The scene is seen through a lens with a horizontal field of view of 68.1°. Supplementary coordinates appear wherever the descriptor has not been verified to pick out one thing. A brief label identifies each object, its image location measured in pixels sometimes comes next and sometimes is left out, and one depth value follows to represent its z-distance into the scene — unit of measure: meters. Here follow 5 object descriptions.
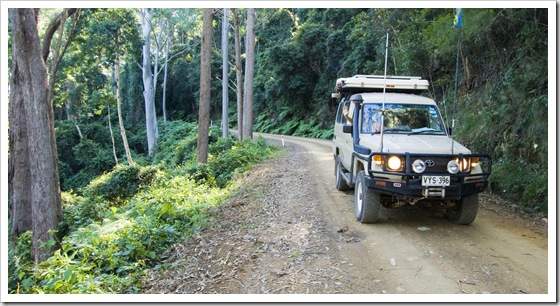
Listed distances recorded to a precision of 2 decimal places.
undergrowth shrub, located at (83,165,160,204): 15.93
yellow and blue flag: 6.56
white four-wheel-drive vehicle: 5.86
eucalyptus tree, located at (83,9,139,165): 27.78
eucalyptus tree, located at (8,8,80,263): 8.99
